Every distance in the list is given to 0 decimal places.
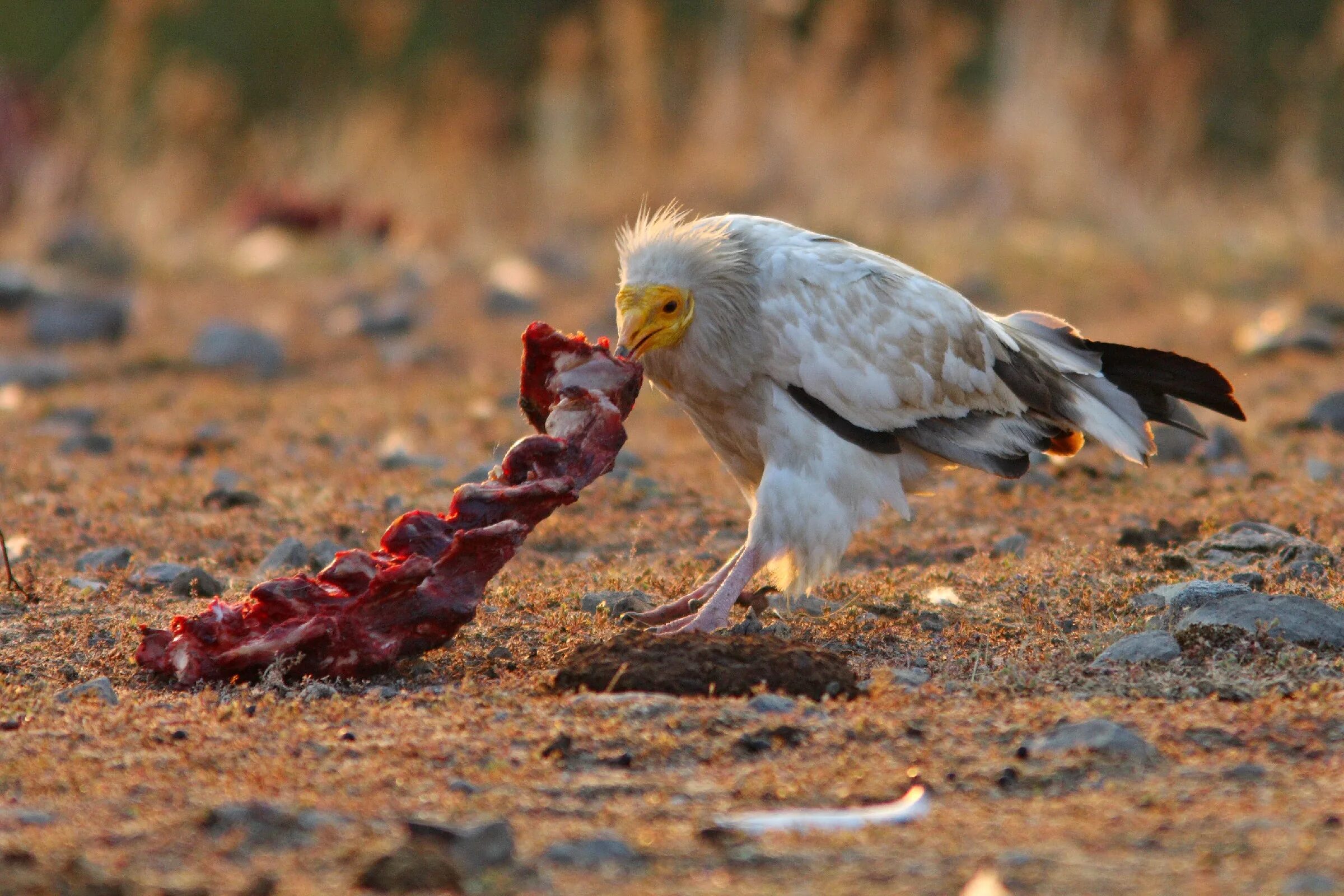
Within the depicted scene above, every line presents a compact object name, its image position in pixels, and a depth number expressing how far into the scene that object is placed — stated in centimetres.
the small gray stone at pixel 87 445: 1540
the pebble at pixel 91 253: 2464
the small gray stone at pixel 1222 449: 1426
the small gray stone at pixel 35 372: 1883
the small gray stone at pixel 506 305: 2278
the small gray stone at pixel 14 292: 2200
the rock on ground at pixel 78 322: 2078
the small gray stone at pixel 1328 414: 1537
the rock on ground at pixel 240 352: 1962
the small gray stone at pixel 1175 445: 1432
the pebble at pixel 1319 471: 1316
